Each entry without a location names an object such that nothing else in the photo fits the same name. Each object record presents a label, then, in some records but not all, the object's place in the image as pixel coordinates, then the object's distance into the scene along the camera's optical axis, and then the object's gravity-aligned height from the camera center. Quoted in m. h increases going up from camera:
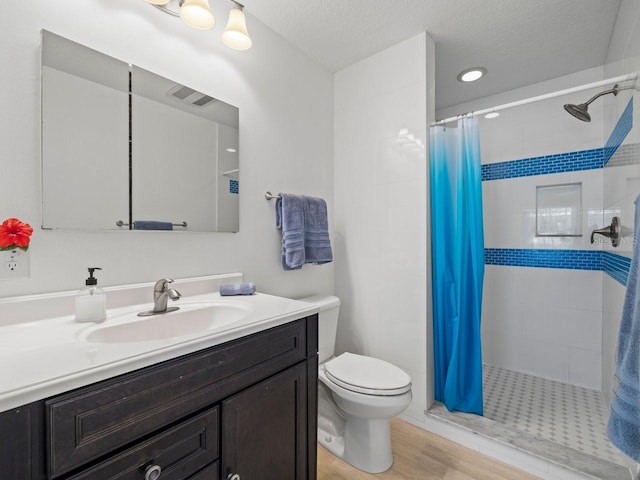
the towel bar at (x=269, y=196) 1.71 +0.27
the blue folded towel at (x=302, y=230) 1.71 +0.08
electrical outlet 0.89 -0.06
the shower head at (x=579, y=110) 1.44 +0.63
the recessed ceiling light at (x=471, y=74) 2.18 +1.25
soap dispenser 0.94 -0.19
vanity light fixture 1.24 +0.98
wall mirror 1.02 +0.38
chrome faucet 1.07 -0.19
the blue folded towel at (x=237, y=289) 1.34 -0.21
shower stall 1.63 -0.24
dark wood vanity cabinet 0.57 -0.43
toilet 1.38 -0.78
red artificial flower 0.84 +0.03
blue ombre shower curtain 1.73 -0.10
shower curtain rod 1.24 +0.72
